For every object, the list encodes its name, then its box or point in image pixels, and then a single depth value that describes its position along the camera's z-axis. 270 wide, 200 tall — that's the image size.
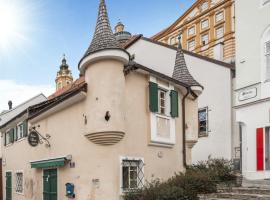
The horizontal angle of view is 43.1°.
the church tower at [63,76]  75.31
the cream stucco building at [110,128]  11.53
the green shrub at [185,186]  11.20
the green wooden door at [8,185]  20.94
